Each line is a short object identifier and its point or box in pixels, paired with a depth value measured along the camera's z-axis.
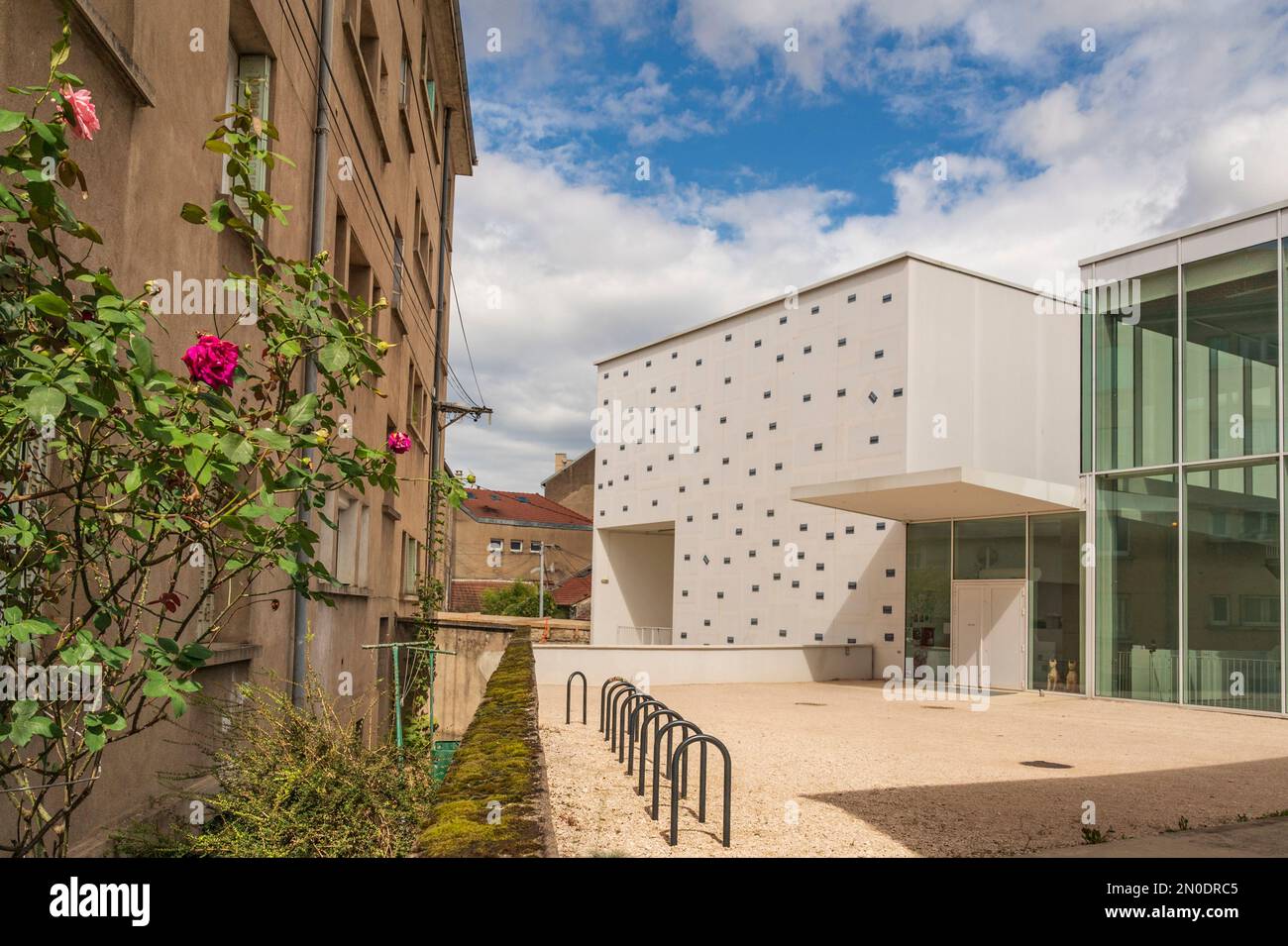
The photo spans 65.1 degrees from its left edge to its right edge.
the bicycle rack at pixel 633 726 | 9.55
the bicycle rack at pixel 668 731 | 7.64
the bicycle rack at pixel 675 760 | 6.75
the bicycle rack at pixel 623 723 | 10.10
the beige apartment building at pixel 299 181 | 4.86
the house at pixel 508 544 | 57.06
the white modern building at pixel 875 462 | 23.56
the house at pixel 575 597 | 54.78
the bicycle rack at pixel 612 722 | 11.42
